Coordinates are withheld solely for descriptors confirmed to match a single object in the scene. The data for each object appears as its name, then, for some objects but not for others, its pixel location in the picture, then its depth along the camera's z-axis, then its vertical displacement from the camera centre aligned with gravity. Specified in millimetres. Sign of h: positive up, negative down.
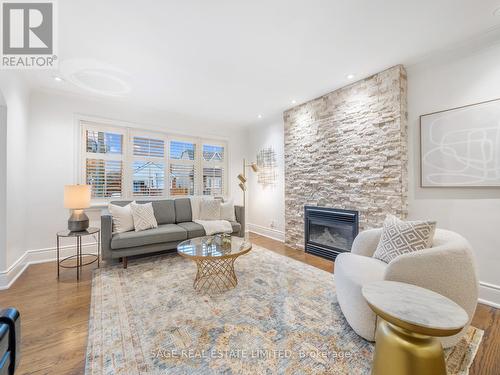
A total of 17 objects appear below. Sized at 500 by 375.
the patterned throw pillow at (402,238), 1747 -425
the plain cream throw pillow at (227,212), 4156 -460
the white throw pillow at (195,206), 4168 -347
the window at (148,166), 4164 +436
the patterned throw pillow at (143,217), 3320 -446
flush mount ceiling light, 2672 +1528
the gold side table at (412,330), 974 -651
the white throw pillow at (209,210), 4062 -412
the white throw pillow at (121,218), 3178 -449
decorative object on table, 2548 -657
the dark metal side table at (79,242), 2782 -778
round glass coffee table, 2273 -709
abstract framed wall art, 2146 +440
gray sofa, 2924 -662
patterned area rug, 1384 -1120
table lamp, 2889 -185
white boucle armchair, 1409 -601
